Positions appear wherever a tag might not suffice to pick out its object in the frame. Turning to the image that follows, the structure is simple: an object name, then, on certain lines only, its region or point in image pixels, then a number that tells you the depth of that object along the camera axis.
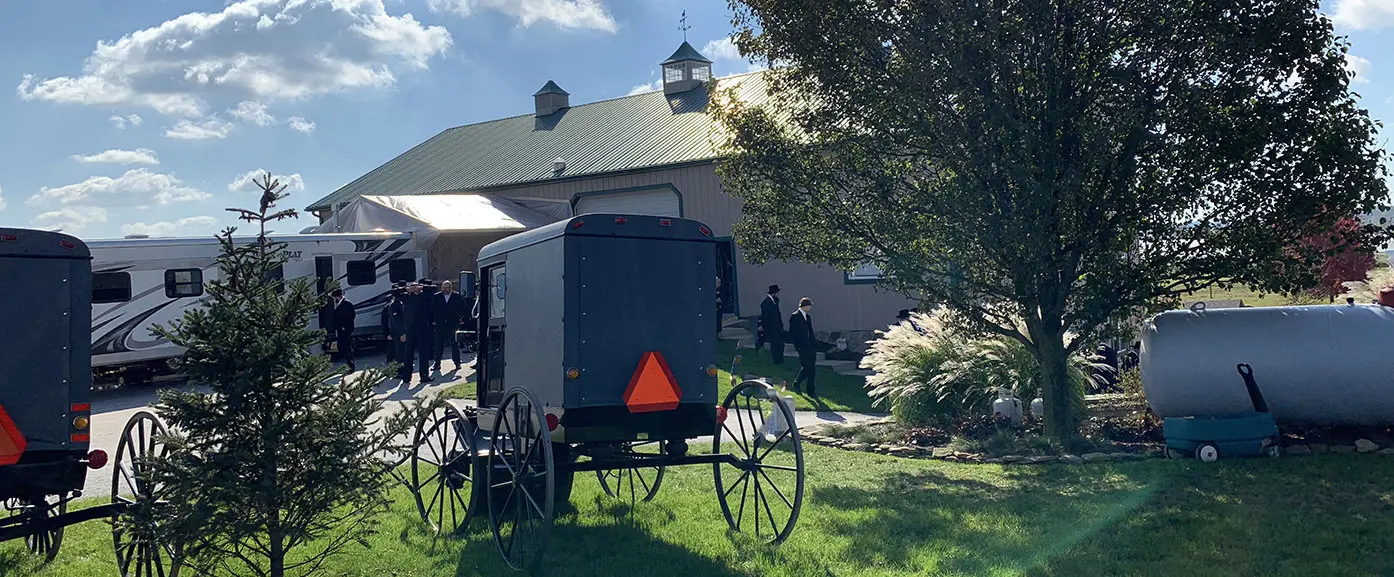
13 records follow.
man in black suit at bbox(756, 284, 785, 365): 19.09
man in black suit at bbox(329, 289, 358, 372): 19.31
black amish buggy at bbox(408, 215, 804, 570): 7.32
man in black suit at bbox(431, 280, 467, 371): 19.21
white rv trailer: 19.12
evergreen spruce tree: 5.50
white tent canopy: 24.31
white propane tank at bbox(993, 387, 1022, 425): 12.53
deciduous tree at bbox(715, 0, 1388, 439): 10.09
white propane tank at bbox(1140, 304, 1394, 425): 10.23
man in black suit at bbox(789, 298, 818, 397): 17.03
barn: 23.86
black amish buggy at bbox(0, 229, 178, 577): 6.39
